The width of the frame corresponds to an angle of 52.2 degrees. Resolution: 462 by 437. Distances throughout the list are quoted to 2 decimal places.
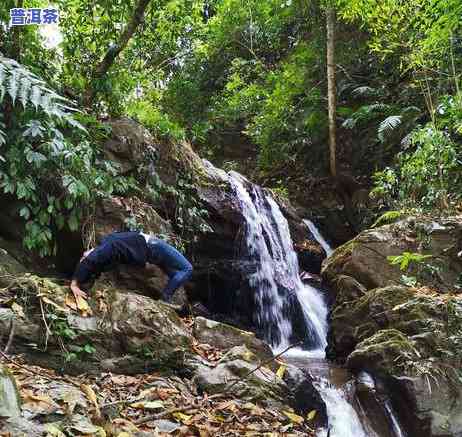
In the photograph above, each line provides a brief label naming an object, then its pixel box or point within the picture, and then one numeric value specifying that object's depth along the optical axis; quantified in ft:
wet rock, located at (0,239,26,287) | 14.52
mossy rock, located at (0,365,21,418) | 7.33
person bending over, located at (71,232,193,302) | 15.55
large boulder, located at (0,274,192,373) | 12.11
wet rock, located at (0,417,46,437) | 7.13
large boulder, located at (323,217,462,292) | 21.81
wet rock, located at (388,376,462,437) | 14.16
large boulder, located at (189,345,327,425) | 12.91
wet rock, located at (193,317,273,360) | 16.19
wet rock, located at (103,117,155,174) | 22.63
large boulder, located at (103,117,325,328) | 23.36
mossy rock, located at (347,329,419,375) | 16.02
